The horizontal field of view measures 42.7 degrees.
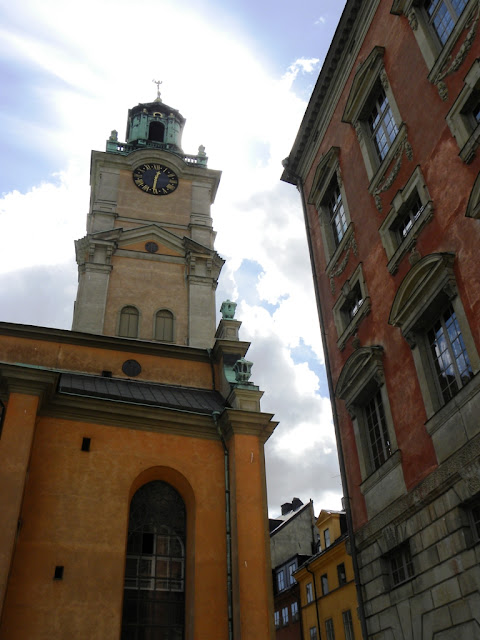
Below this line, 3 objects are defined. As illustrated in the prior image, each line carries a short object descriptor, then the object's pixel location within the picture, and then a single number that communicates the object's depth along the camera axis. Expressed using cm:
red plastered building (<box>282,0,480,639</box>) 1034
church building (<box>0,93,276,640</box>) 1634
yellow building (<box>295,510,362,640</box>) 2780
